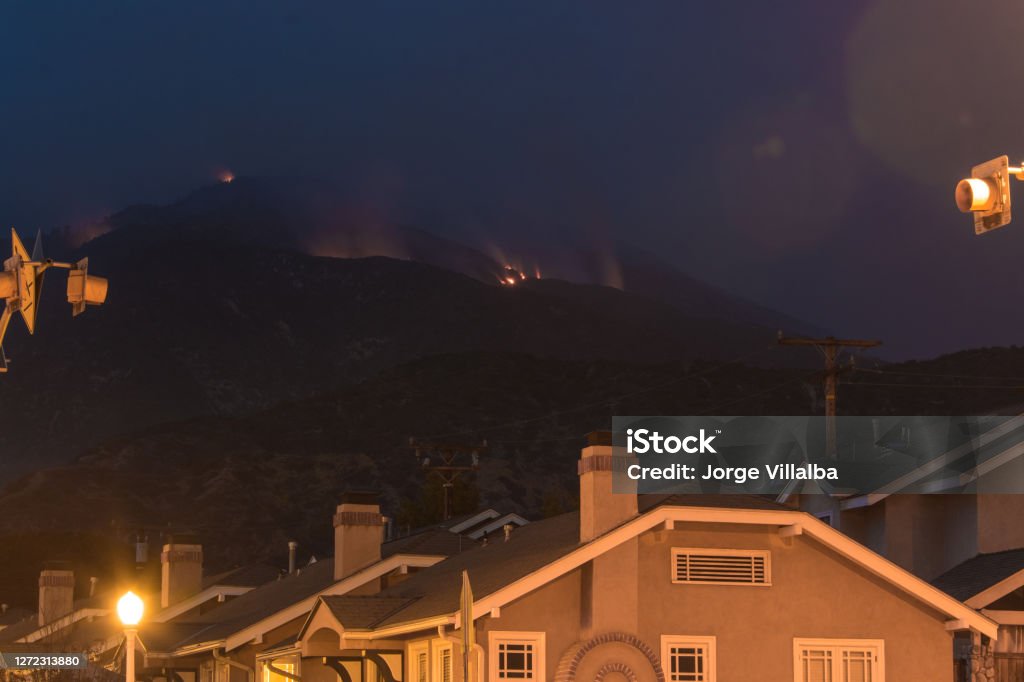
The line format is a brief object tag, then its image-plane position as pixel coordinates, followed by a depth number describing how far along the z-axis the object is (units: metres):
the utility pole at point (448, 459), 80.44
